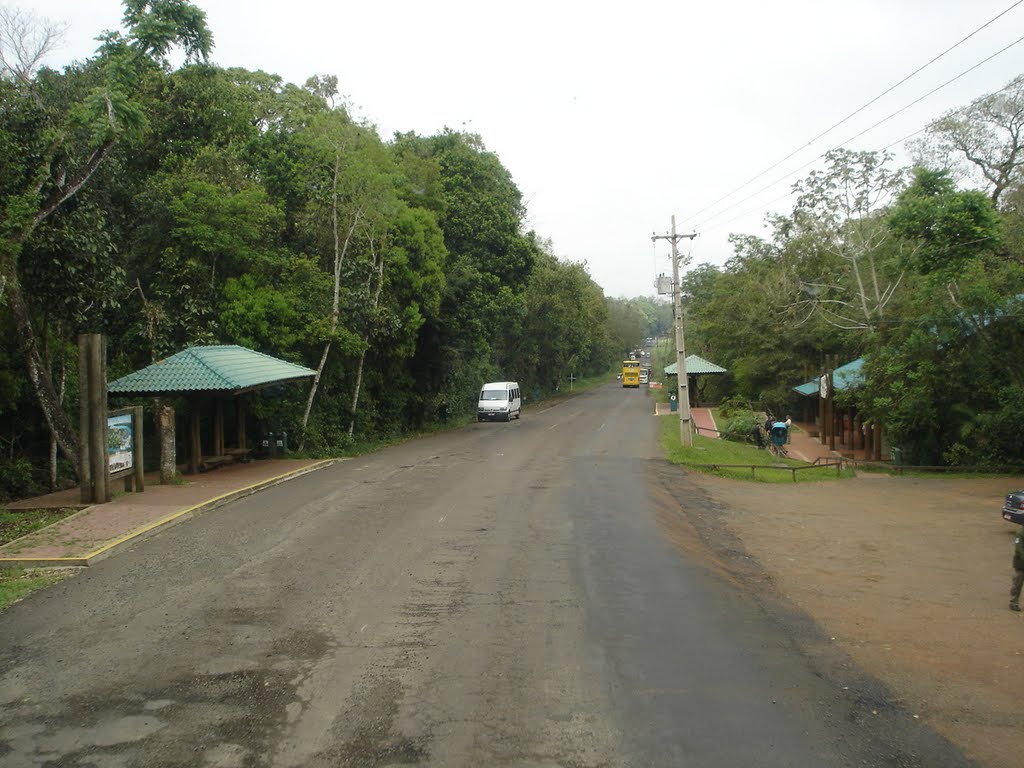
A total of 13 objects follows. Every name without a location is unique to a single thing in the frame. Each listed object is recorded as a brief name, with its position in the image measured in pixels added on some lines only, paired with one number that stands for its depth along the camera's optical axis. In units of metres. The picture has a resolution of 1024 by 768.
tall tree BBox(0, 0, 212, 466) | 15.95
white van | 43.16
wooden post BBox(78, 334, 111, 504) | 14.74
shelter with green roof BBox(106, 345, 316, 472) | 18.55
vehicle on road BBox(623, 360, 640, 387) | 88.62
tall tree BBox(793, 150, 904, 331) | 35.06
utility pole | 26.84
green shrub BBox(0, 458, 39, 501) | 20.55
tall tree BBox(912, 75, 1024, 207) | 32.03
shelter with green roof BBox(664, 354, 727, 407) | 49.78
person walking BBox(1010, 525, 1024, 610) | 9.53
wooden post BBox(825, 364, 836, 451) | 34.59
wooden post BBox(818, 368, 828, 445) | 38.28
